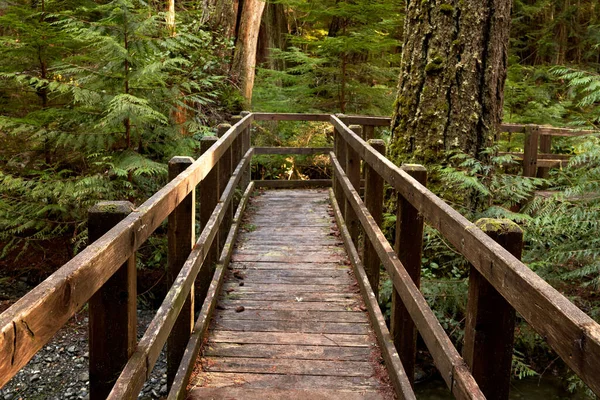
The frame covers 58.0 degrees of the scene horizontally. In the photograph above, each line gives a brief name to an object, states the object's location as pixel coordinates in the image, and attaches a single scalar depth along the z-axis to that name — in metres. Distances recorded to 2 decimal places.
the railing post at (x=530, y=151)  9.58
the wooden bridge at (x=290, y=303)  1.53
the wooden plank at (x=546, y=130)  9.62
